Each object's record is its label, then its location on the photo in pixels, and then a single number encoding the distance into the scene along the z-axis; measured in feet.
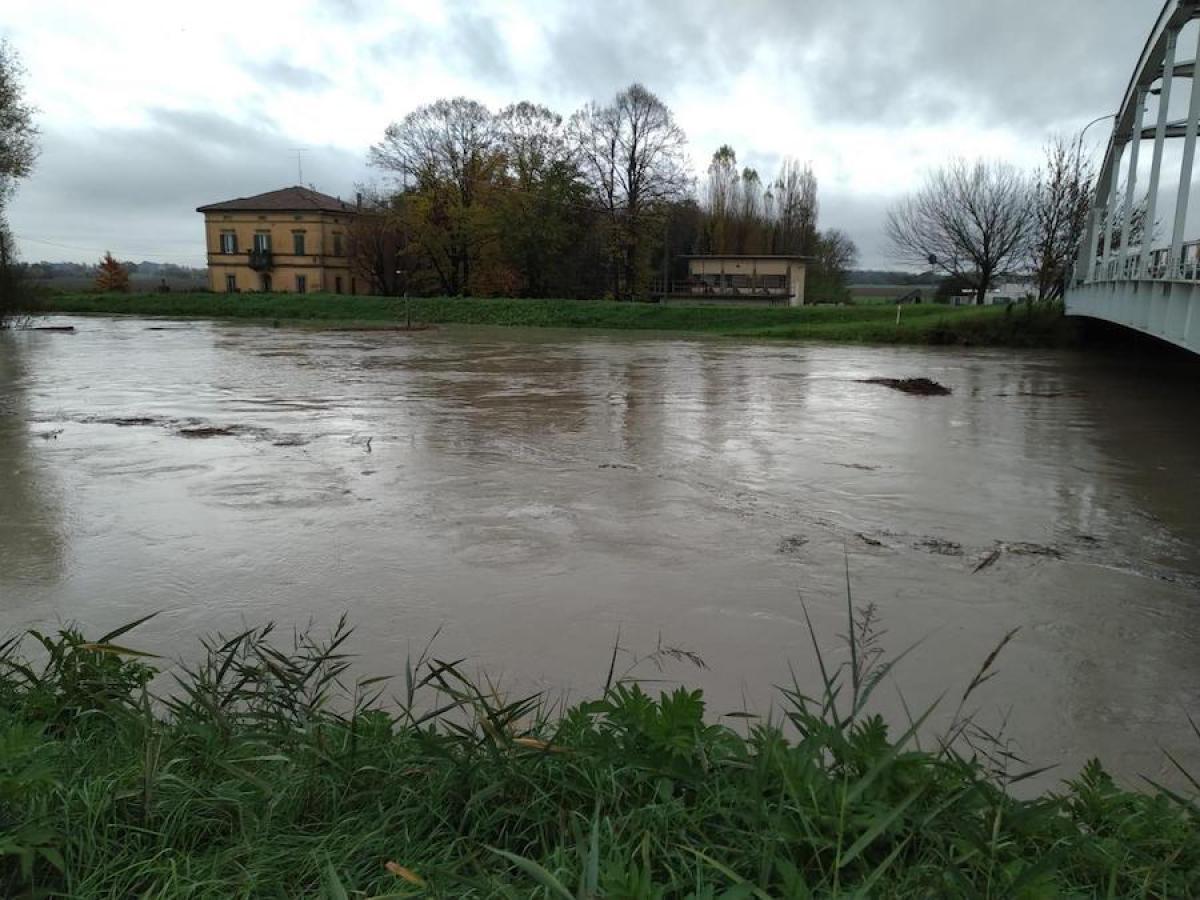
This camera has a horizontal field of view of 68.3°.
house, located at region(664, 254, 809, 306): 207.92
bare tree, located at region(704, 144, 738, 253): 249.14
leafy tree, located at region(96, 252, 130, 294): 263.08
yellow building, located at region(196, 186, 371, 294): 245.04
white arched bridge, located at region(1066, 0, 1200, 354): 41.11
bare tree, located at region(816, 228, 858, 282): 253.24
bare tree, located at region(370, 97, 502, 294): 194.90
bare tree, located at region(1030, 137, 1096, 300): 142.10
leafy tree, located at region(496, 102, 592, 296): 187.21
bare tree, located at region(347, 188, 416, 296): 209.87
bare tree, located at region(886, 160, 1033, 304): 166.20
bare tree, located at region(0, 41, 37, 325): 118.83
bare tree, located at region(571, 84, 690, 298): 187.42
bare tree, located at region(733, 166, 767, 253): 244.22
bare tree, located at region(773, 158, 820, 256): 252.42
